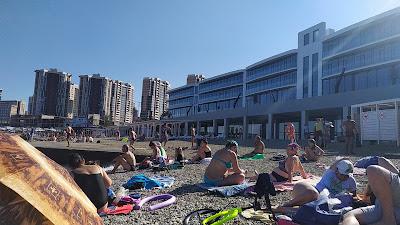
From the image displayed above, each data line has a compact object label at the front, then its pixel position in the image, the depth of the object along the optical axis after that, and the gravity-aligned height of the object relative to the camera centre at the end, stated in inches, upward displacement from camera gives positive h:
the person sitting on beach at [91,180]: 217.3 -28.7
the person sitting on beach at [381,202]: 170.4 -27.0
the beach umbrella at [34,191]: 79.4 -14.5
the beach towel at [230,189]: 286.5 -41.3
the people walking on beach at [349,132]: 633.0 +20.9
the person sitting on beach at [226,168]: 315.3 -26.4
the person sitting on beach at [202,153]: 583.7 -25.1
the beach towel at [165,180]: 352.1 -46.0
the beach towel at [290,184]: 299.5 -37.6
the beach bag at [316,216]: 175.2 -36.3
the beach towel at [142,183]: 346.0 -46.7
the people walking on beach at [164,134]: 1106.8 +6.2
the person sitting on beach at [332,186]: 222.2 -28.0
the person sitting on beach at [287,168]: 331.0 -25.5
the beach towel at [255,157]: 625.2 -30.4
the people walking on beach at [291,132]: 805.9 +21.0
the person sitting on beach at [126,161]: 520.7 -38.7
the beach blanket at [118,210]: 234.4 -51.0
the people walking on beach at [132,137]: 989.2 -6.4
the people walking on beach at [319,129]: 821.2 +30.8
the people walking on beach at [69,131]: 1355.8 +3.9
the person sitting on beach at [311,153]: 539.2 -16.2
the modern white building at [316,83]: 1453.2 +339.0
